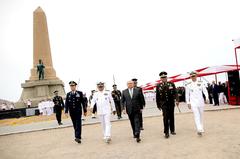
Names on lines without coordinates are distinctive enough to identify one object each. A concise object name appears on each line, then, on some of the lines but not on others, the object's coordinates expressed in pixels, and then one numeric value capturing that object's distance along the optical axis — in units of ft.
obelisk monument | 119.14
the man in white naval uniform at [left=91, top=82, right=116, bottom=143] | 30.03
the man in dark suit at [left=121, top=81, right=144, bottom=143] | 29.73
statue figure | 114.73
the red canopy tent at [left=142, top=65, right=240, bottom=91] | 65.77
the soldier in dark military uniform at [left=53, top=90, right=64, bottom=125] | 56.90
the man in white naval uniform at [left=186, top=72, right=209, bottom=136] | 29.78
